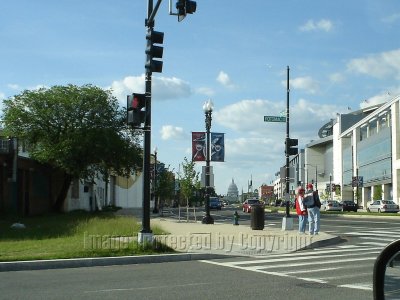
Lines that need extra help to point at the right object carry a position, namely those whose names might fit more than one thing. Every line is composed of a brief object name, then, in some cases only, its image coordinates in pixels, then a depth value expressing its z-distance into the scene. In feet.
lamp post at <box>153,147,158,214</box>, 172.51
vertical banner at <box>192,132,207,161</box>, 101.40
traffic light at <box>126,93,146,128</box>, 51.03
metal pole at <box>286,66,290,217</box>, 81.49
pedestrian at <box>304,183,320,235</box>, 68.80
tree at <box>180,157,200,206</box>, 120.37
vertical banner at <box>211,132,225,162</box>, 101.50
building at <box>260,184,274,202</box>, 578.70
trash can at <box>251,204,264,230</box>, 79.71
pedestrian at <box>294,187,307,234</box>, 70.28
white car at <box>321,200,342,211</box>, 224.74
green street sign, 82.33
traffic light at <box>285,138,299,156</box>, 81.87
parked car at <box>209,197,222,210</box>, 257.96
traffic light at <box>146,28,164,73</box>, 52.03
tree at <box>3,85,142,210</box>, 129.08
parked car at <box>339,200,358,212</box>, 224.74
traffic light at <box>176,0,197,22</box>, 45.92
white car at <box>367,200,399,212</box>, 205.57
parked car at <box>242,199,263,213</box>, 197.36
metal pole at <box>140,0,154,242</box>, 51.57
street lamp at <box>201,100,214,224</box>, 101.58
